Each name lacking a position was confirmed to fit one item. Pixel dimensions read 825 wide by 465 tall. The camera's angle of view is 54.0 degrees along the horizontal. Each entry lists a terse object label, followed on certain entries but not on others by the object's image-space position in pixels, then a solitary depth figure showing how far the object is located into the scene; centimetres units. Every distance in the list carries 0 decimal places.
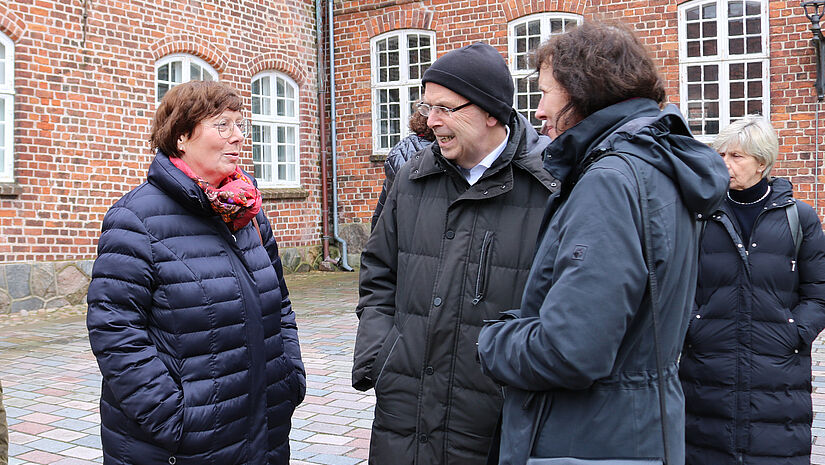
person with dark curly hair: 180
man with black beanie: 252
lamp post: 1087
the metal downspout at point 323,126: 1445
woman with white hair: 319
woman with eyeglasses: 257
